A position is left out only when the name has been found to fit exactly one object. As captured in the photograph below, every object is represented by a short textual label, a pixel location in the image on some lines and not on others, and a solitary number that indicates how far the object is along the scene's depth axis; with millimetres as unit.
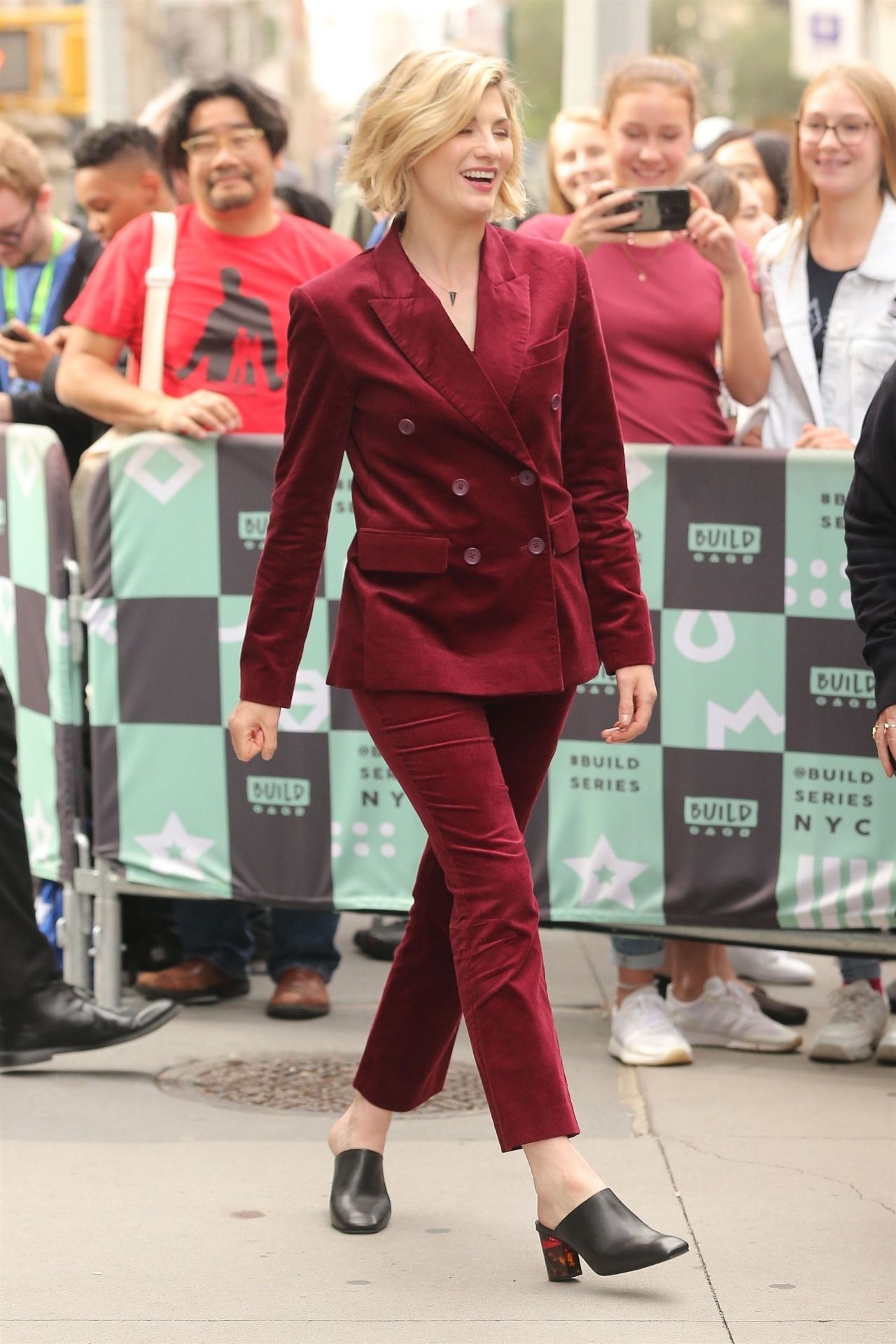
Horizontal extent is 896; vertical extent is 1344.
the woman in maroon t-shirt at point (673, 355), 9468
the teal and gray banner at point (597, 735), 9109
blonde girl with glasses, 9694
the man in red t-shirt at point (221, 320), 10132
